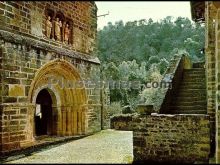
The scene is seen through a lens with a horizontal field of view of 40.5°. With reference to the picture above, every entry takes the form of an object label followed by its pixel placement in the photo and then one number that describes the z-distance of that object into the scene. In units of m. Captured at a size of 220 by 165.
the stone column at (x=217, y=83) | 5.70
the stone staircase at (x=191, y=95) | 8.74
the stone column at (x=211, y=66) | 7.24
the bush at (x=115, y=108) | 23.22
